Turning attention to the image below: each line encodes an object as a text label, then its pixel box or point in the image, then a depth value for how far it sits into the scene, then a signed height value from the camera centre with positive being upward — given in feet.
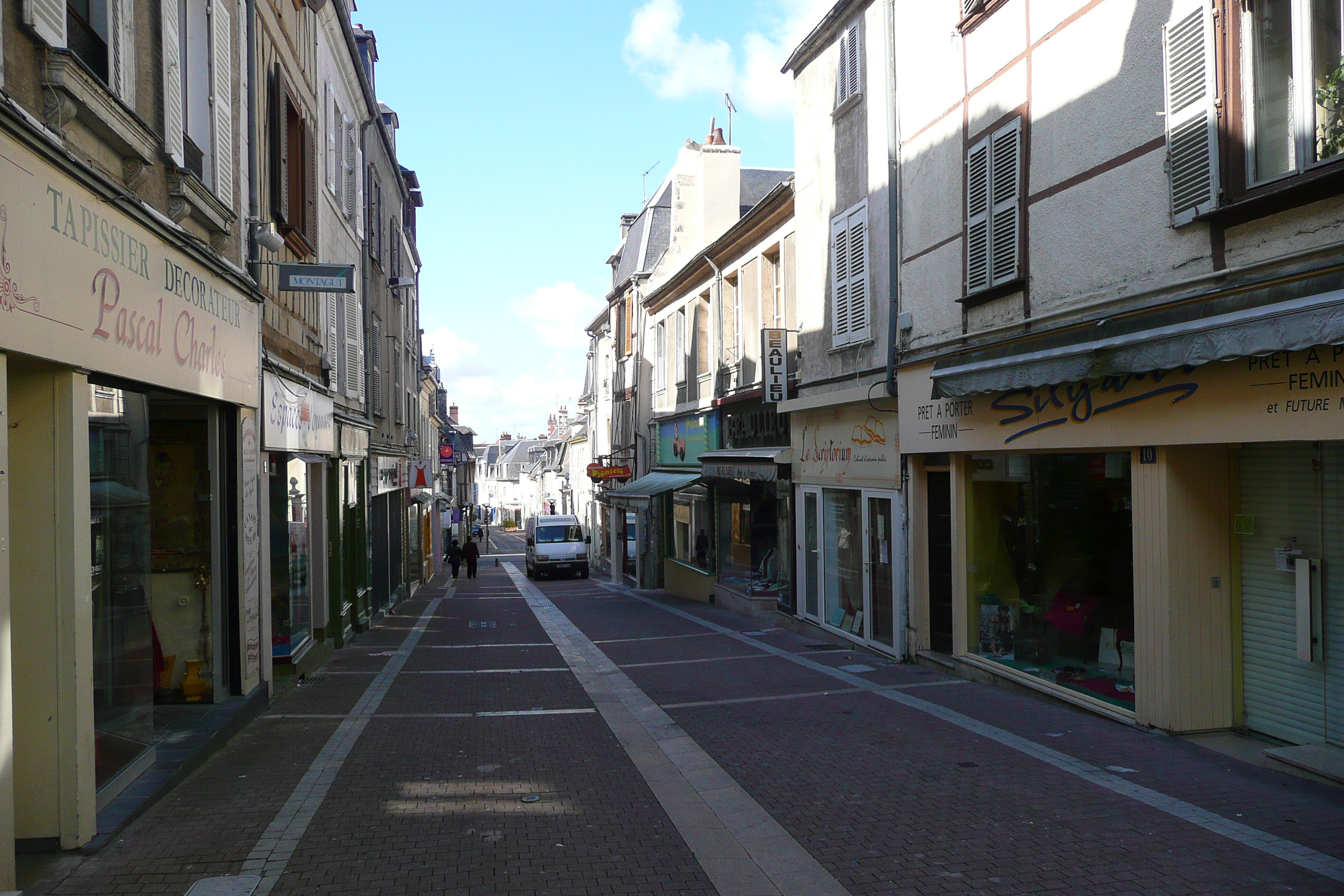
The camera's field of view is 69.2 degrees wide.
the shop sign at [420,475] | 81.71 -0.70
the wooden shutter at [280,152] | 34.83 +11.67
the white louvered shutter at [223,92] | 27.48 +11.01
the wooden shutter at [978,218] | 32.68 +8.07
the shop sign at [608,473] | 102.47 -1.03
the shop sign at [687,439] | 72.08 +1.82
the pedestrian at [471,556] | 113.39 -10.55
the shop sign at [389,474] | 61.82 -0.48
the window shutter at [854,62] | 43.98 +17.98
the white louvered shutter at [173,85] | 22.98 +9.31
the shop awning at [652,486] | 71.56 -1.84
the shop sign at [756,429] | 57.11 +1.97
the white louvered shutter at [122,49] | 19.79 +8.84
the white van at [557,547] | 115.34 -9.92
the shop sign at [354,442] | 47.65 +1.37
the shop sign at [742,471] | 53.57 -0.67
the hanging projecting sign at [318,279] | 31.37 +6.18
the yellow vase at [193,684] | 27.25 -5.98
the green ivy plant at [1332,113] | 19.60 +6.78
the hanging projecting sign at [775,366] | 53.06 +5.12
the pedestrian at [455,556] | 113.19 -10.51
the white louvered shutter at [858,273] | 42.93 +8.25
